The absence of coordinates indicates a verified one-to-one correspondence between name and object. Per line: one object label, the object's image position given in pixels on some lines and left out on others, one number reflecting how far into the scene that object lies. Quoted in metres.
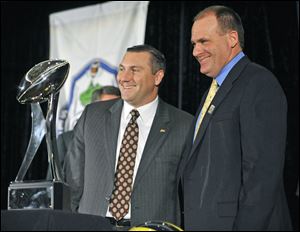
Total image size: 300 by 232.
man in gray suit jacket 3.33
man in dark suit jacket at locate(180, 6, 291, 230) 2.32
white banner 5.89
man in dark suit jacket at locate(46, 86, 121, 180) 5.06
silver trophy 2.30
